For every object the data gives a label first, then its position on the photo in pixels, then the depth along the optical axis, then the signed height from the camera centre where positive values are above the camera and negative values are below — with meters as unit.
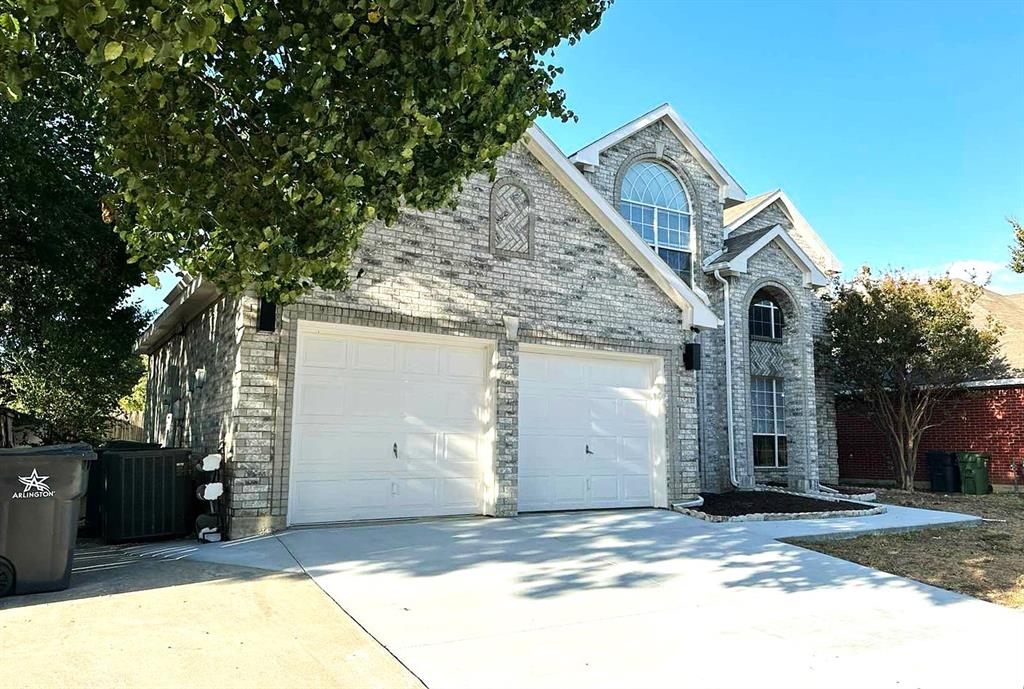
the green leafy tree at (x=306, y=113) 5.09 +2.53
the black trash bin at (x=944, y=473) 17.25 -1.11
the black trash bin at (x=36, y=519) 5.45 -0.81
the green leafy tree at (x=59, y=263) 9.98 +2.64
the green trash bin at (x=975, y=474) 16.91 -1.09
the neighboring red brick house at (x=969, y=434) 17.81 -0.13
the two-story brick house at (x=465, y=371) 8.40 +0.75
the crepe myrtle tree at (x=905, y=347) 16.38 +1.99
